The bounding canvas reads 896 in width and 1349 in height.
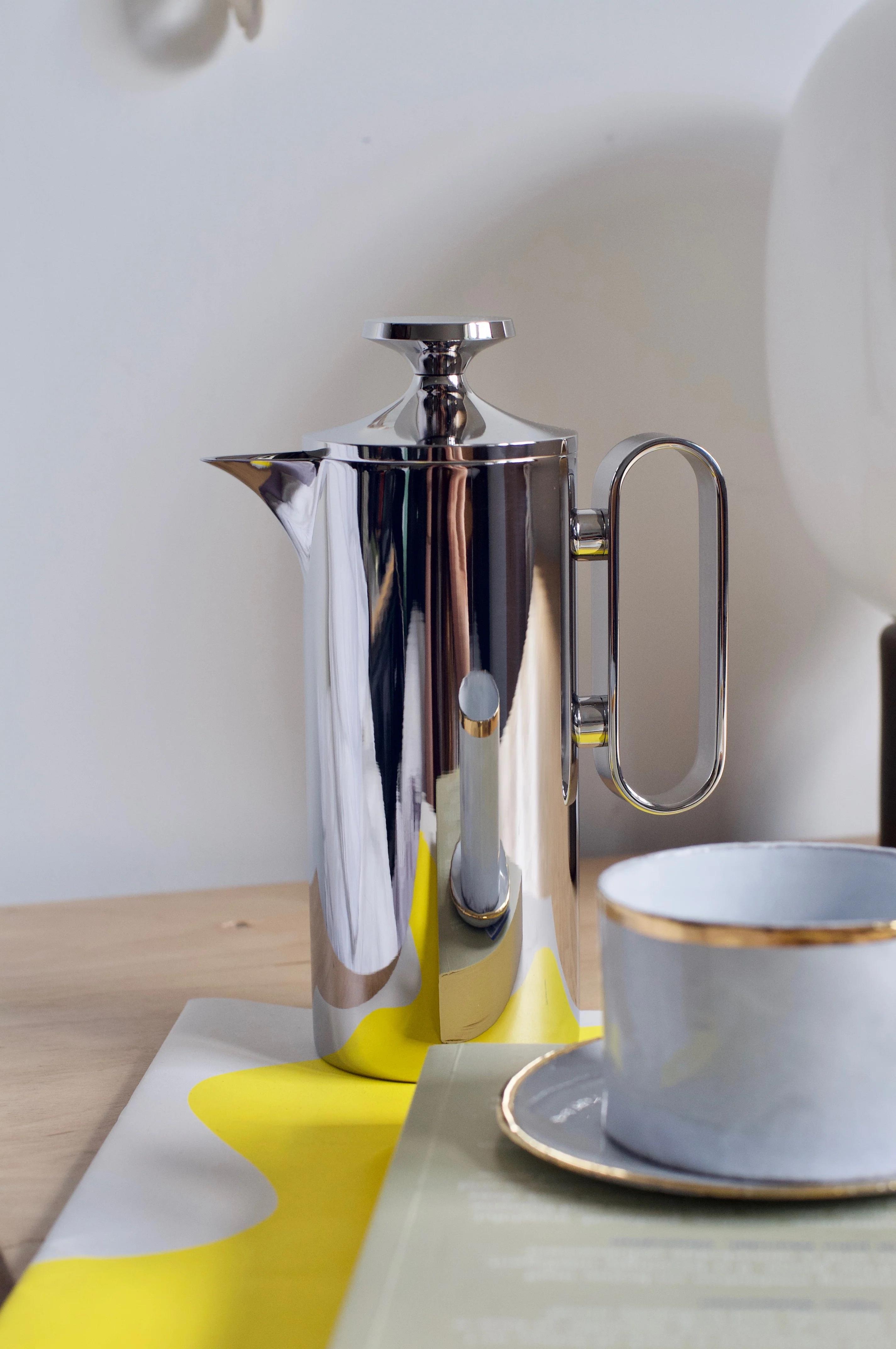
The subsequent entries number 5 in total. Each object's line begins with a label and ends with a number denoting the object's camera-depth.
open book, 0.71
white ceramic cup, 0.74
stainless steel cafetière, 0.86
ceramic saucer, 0.74
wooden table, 0.84
